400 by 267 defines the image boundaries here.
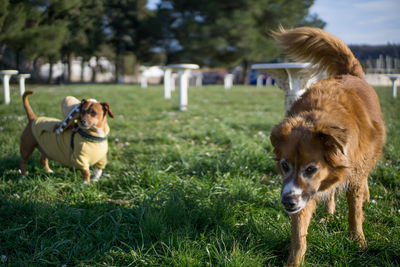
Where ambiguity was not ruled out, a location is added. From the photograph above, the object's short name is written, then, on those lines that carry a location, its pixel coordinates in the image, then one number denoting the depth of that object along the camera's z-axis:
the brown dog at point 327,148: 1.94
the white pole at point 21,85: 9.80
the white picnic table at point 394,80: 10.58
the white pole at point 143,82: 22.11
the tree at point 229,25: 27.61
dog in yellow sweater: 3.32
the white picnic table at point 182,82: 8.38
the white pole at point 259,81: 27.71
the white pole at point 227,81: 22.83
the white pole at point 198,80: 28.08
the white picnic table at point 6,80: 8.80
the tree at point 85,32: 26.14
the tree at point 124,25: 32.66
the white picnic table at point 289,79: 4.14
